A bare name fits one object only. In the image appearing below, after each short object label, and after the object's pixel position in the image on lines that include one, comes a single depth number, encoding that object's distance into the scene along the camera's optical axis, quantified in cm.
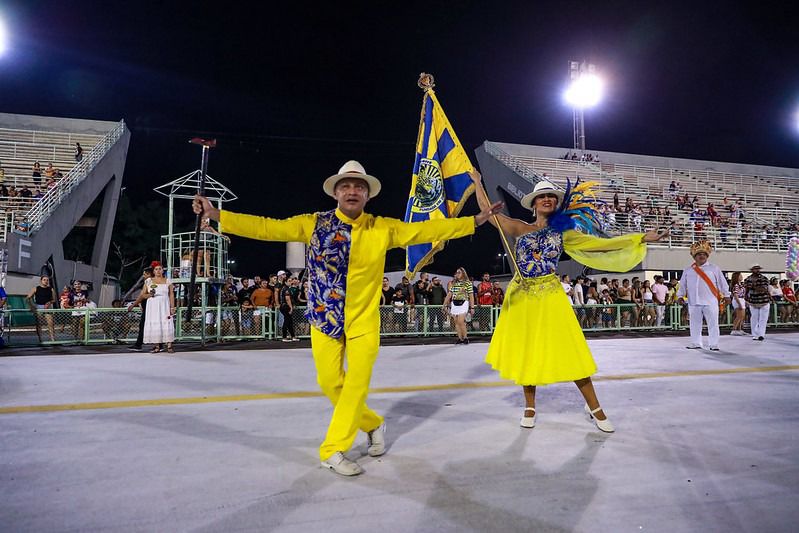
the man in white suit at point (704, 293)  912
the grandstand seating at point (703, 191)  2283
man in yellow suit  297
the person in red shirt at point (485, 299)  1333
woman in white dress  965
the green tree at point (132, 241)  3972
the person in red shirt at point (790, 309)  1612
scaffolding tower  1115
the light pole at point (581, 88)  2808
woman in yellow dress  369
